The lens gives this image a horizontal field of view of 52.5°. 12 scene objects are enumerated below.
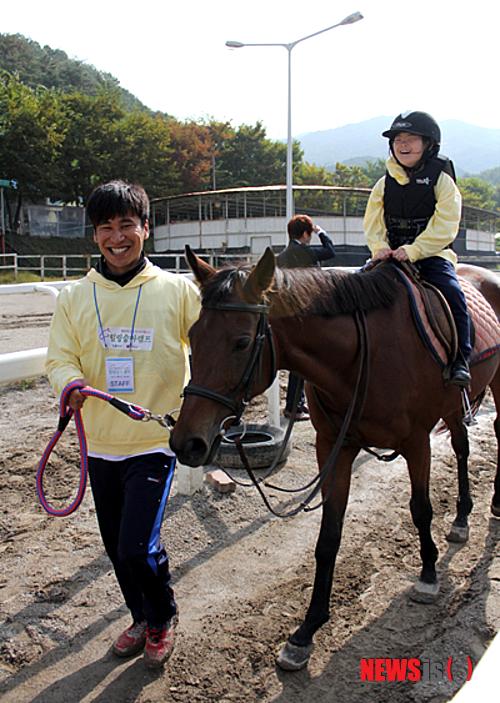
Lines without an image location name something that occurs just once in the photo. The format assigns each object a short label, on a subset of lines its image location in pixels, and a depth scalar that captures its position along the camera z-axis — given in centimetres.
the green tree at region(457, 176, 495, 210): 10991
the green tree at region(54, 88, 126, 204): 3692
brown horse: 200
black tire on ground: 433
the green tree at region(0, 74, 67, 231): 3250
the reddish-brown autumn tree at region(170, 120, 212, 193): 4975
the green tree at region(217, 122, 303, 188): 6041
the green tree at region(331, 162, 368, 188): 7338
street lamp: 1315
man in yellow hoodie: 231
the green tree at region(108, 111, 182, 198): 3988
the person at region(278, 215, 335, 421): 561
